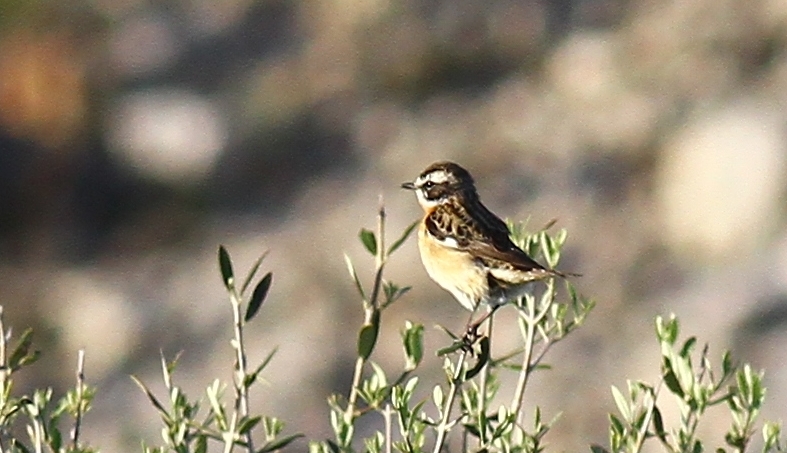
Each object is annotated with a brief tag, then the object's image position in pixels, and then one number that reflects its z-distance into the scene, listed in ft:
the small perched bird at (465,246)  37.84
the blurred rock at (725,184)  93.35
